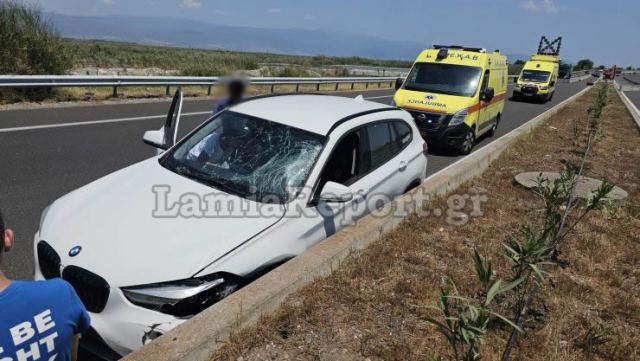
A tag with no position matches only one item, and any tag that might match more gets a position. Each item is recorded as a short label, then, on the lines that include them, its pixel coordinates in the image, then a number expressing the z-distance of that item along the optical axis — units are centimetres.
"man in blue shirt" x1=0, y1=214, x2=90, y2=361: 155
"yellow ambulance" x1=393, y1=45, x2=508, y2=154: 1002
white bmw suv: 281
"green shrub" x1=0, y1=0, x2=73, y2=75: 1308
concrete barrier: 253
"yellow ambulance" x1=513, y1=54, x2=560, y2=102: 2547
